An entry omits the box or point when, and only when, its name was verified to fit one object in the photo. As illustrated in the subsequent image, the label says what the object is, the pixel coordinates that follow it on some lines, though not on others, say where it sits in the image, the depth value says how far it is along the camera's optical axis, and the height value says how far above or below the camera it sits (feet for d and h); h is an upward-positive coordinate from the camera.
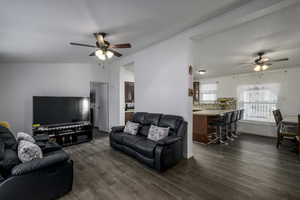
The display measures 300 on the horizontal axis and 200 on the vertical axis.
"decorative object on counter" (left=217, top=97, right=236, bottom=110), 19.13 -0.73
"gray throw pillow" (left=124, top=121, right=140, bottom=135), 11.22 -2.59
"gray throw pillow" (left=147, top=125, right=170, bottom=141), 9.43 -2.60
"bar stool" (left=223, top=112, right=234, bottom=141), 14.12 -3.31
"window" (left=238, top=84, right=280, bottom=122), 16.78 -0.27
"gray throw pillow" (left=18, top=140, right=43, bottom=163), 5.60 -2.38
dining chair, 11.59 -3.15
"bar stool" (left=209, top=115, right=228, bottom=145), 13.66 -2.85
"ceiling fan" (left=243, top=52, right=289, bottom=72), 11.91 +3.43
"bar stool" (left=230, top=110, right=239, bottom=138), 15.25 -3.54
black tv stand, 12.18 -3.35
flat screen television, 12.21 -1.12
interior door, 18.40 -1.30
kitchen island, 13.33 -3.06
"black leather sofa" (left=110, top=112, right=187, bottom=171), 7.94 -3.11
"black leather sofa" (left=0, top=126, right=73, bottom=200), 4.98 -3.27
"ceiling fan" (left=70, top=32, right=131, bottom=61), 8.66 +3.58
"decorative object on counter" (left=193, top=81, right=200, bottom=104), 23.52 +1.15
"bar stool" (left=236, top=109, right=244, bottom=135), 16.61 -2.02
